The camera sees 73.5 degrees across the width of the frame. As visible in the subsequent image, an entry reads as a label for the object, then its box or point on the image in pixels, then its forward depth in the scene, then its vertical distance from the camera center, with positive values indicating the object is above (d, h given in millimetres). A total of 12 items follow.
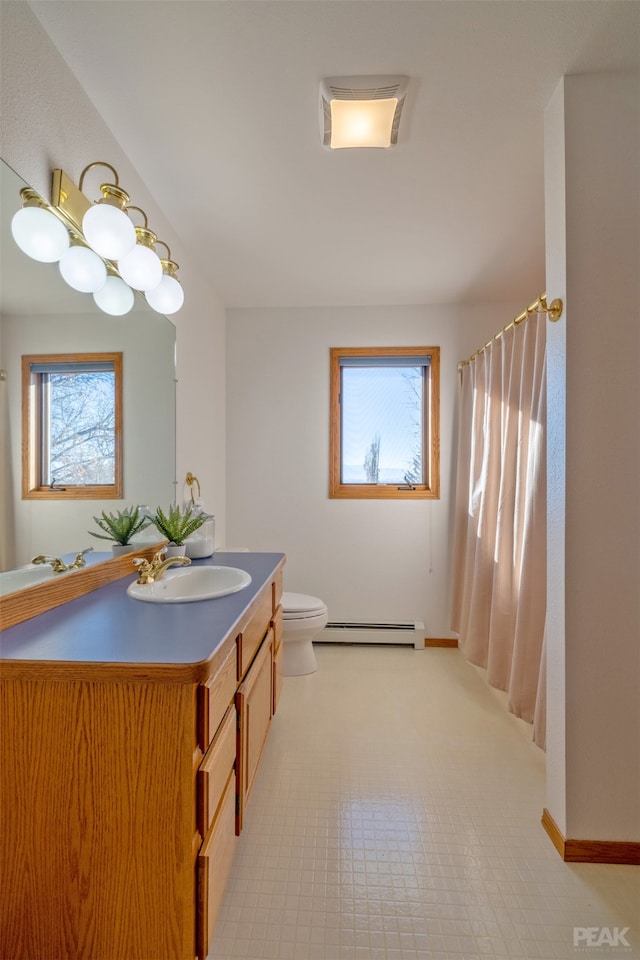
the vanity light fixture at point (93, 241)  1116 +710
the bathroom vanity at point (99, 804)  813 -621
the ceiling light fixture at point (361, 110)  1269 +1156
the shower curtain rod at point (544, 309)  1334 +574
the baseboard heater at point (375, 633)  2861 -1042
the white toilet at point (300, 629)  2305 -824
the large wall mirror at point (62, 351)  1038 +329
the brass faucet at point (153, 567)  1344 -288
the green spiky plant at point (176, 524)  1783 -198
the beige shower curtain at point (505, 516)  1782 -195
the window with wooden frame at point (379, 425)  2926 +365
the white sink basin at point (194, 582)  1331 -352
